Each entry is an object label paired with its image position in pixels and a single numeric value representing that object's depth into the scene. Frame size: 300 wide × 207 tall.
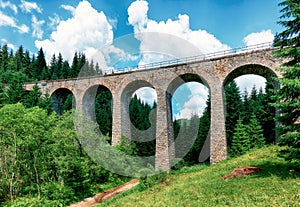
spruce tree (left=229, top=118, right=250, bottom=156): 27.97
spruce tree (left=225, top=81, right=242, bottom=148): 34.12
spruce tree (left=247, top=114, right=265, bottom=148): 27.78
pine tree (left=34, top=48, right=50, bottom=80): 65.38
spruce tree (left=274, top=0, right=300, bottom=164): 8.55
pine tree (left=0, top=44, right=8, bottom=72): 65.36
